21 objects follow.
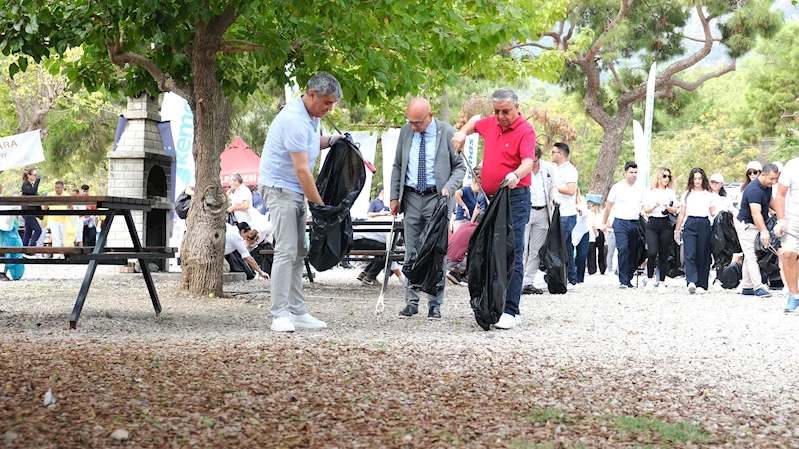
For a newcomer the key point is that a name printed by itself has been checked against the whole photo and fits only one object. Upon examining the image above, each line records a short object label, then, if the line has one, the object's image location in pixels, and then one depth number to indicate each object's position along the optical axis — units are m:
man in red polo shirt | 8.01
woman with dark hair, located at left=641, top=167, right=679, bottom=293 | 14.03
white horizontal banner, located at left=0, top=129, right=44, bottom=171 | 20.44
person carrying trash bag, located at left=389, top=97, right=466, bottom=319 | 8.71
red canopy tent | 29.47
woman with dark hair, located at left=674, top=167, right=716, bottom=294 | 13.72
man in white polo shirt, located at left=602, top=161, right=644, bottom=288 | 14.55
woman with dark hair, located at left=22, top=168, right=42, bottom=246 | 18.05
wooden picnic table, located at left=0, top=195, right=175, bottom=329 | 7.64
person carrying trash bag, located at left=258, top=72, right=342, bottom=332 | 7.25
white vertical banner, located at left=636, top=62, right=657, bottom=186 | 20.54
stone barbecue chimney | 17.72
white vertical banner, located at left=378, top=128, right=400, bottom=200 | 21.33
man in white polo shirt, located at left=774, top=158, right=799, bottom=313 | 9.97
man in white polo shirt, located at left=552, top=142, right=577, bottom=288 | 13.72
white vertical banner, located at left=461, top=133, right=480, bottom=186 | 21.04
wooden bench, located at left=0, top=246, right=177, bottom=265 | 7.61
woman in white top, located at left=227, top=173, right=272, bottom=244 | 15.58
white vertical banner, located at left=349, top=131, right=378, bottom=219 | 22.00
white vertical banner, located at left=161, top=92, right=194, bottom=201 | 18.47
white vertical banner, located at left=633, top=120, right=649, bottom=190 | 21.50
